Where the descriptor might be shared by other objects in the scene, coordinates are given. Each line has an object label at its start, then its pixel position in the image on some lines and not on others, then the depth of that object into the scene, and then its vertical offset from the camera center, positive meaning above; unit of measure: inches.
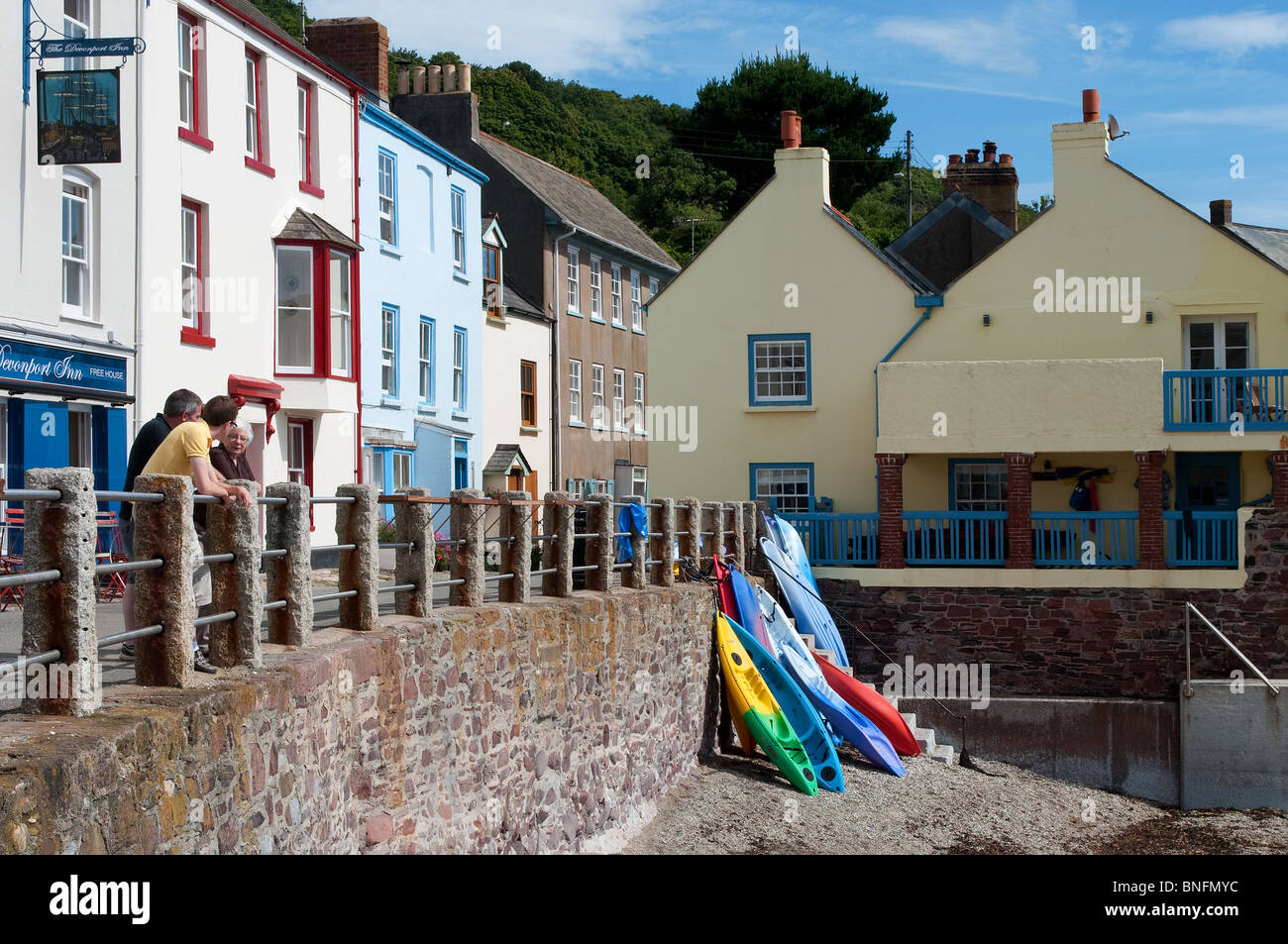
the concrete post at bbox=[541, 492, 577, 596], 511.8 -24.6
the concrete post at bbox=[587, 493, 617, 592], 566.9 -26.2
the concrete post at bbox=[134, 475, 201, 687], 263.1 -19.9
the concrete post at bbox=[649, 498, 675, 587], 667.4 -32.6
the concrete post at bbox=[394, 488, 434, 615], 393.1 -22.3
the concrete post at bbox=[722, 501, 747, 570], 827.4 -34.4
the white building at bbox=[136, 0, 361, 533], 796.0 +146.6
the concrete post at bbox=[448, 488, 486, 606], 423.8 -21.5
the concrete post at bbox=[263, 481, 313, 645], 316.8 -20.1
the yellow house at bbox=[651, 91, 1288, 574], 907.4 +61.7
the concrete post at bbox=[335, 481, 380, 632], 354.6 -19.7
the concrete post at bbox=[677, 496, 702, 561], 732.0 -25.4
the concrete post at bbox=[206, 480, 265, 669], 289.7 -22.2
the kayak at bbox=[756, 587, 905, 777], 687.1 -114.2
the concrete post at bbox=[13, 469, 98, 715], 232.5 -19.2
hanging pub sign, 700.7 +174.1
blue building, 1075.3 +132.2
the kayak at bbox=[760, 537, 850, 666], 837.8 -76.8
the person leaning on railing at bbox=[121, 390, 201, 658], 302.8 +9.5
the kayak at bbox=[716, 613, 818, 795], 631.8 -109.1
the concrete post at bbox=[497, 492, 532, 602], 461.4 -23.3
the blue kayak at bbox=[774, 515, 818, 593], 889.5 -44.8
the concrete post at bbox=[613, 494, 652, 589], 621.0 -40.0
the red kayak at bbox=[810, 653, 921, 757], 733.3 -120.1
